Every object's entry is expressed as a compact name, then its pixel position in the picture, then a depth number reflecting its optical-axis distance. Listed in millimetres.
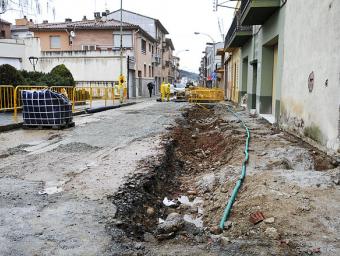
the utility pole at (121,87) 25738
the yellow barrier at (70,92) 16659
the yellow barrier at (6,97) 12670
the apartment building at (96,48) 34219
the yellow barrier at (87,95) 19906
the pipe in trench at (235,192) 4252
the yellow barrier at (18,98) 14208
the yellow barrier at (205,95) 25703
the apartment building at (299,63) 6684
